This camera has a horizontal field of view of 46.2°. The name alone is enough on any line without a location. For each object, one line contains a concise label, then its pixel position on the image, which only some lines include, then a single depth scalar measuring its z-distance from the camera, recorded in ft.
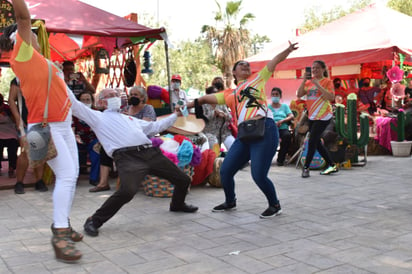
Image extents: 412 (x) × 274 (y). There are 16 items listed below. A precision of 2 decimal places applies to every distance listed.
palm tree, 104.37
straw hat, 22.16
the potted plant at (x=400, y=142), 32.17
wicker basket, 20.11
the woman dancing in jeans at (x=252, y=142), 16.01
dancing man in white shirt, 14.69
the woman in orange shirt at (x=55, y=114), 12.40
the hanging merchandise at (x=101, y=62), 37.83
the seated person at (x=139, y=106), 20.77
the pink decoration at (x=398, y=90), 38.26
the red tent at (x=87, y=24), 25.17
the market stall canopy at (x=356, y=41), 38.60
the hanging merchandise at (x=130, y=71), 35.60
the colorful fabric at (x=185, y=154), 19.80
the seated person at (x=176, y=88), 30.76
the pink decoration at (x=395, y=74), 39.09
